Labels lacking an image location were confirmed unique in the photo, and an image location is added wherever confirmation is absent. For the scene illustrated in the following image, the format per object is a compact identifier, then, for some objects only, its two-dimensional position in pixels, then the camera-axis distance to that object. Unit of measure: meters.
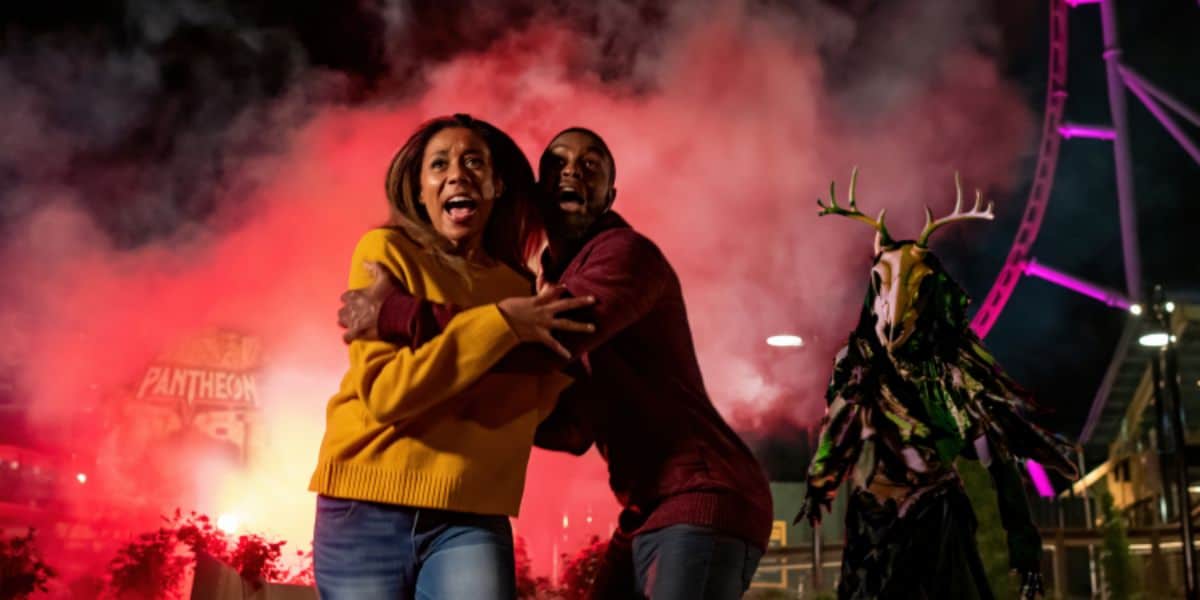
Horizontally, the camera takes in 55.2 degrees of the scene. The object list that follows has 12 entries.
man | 1.98
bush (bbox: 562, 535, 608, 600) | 6.87
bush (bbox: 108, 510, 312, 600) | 6.17
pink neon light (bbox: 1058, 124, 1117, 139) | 12.88
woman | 1.76
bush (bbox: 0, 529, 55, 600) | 5.78
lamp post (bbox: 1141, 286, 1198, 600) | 8.15
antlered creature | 2.28
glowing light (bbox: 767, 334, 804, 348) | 7.14
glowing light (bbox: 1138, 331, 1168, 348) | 8.08
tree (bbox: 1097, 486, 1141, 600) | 10.05
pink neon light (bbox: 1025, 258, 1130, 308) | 12.59
